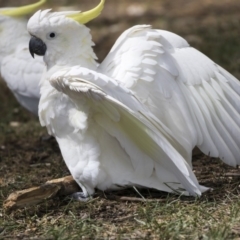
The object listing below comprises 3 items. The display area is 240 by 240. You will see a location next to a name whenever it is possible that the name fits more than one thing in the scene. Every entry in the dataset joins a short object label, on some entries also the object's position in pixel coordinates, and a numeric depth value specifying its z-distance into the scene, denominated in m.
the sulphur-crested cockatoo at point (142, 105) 7.26
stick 7.23
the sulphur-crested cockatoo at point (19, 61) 11.21
